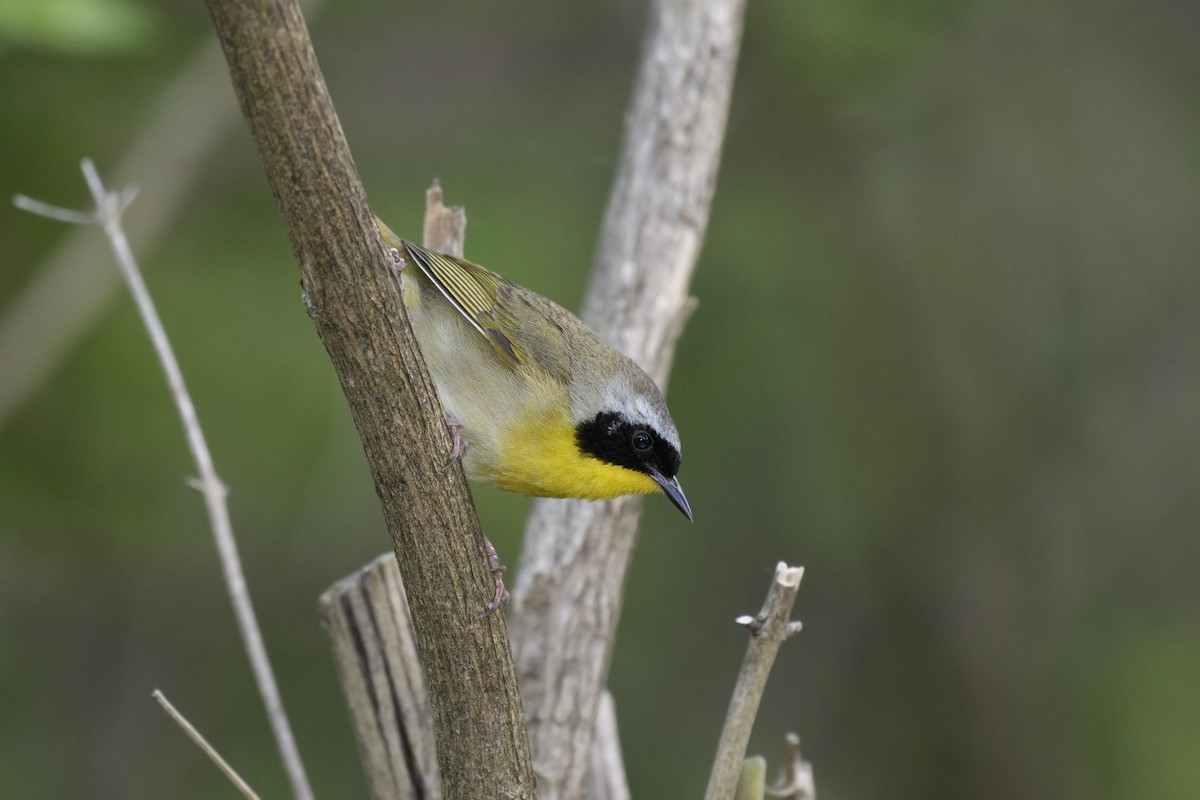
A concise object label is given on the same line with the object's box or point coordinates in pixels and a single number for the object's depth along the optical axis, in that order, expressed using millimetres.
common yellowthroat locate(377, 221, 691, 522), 6855
